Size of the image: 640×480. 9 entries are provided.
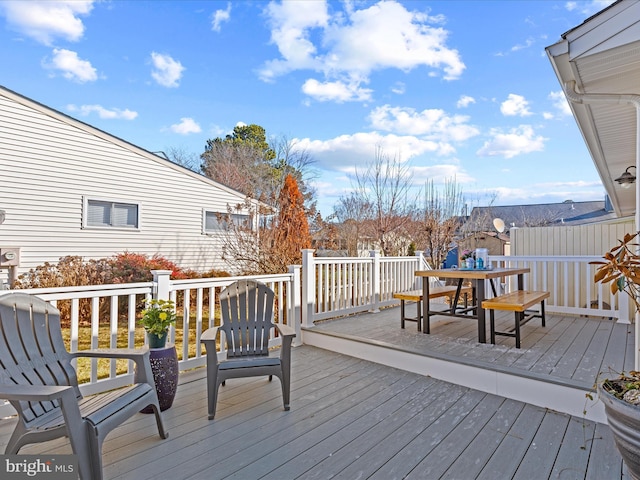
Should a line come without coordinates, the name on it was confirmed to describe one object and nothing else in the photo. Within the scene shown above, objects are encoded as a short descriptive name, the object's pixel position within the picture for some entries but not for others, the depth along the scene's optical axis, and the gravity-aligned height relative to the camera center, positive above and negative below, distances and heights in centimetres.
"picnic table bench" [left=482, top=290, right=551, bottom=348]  346 -57
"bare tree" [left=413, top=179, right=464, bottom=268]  1038 +82
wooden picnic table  385 -42
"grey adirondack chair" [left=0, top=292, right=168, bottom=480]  167 -78
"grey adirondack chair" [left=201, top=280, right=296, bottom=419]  271 -80
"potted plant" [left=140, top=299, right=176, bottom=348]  275 -62
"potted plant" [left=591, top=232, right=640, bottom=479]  154 -70
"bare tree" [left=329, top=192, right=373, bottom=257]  1087 +91
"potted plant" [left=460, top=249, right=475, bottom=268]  458 -18
